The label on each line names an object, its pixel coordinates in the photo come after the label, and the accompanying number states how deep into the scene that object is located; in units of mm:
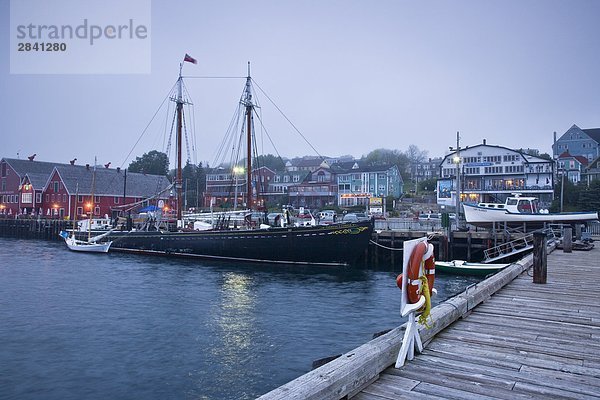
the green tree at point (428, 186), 88438
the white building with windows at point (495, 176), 63500
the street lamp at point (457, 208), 32562
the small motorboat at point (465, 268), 23406
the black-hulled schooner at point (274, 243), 29266
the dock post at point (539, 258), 10789
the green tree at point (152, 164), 107812
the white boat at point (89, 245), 40719
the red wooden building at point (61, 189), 71125
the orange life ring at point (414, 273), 4996
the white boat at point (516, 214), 30453
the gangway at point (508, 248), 26116
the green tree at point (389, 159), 119025
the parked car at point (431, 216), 49156
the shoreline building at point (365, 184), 78062
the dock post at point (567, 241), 19906
